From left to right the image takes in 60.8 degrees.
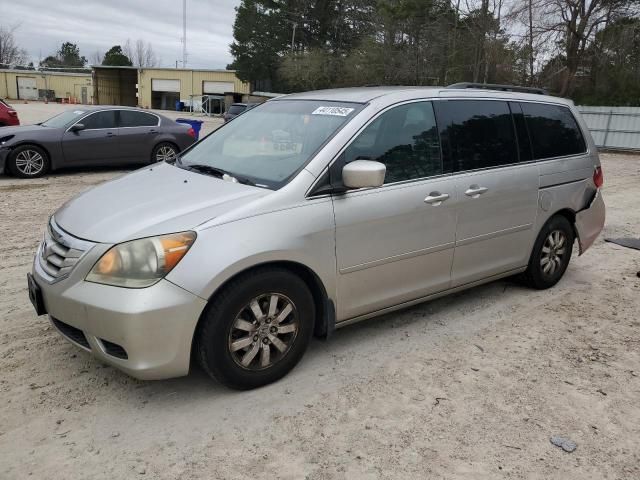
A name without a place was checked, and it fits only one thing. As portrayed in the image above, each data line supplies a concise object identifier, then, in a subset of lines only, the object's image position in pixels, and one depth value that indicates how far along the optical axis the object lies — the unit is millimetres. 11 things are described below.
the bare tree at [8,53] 84688
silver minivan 2855
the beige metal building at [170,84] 60875
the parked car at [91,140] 10422
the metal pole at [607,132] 24234
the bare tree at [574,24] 26984
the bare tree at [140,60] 107675
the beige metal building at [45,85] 68062
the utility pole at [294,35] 51625
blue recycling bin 17578
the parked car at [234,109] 27328
